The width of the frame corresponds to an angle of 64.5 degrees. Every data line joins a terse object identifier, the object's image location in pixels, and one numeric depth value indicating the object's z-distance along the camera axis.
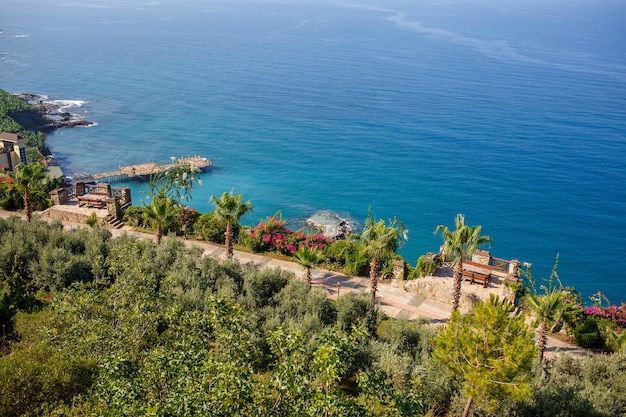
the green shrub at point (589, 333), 25.42
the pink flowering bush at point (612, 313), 25.94
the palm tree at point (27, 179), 32.59
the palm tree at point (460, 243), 25.06
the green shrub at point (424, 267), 30.58
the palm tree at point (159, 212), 30.48
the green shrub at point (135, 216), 37.89
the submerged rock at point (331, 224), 52.31
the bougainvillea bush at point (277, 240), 34.12
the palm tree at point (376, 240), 26.52
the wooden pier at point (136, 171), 65.75
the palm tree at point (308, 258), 27.50
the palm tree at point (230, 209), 29.94
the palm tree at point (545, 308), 21.90
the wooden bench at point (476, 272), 29.64
